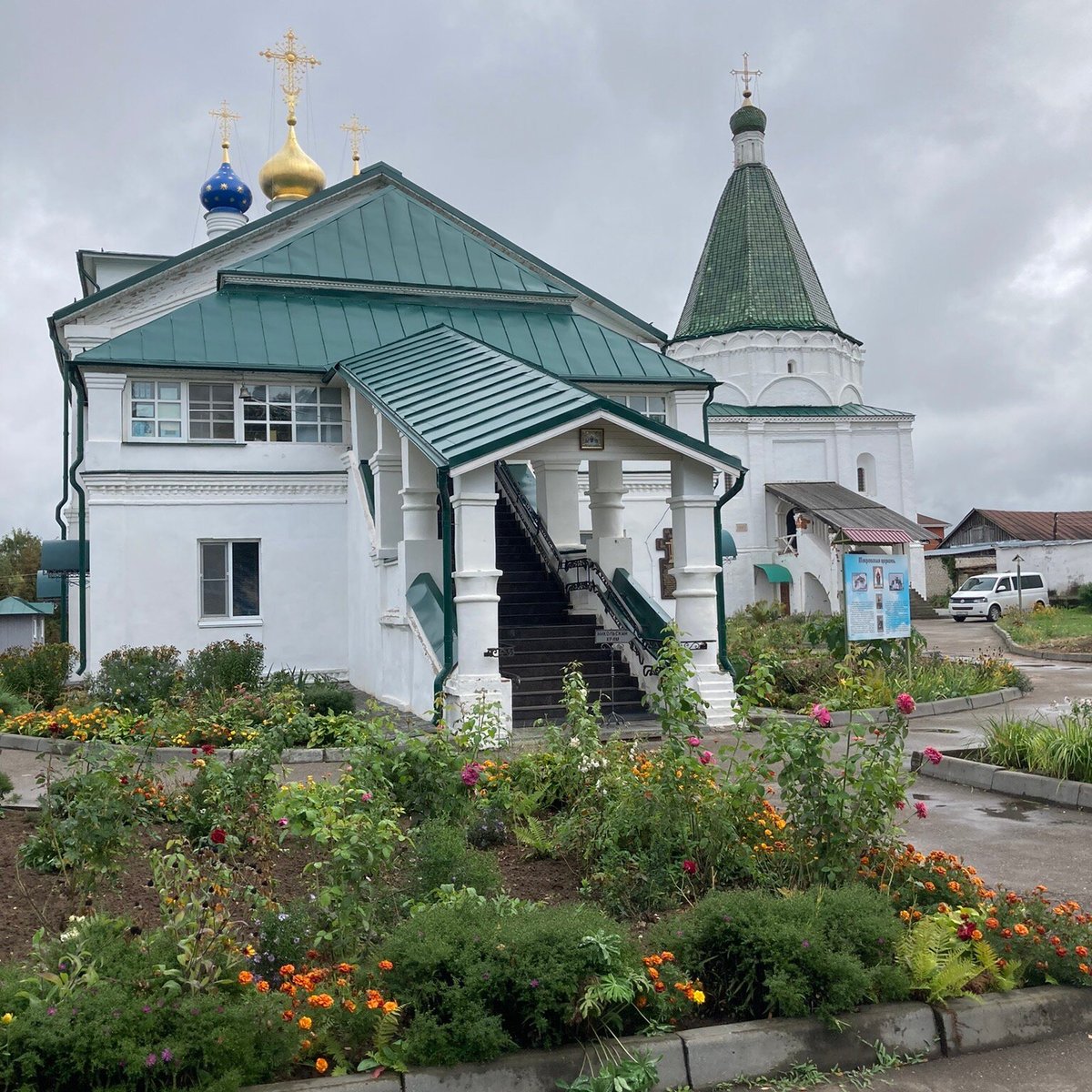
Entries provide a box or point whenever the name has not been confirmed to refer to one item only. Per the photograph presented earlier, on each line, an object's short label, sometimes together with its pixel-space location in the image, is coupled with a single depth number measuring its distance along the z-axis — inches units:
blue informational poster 565.9
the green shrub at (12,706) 520.4
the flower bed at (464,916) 161.3
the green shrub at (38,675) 557.0
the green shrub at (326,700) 517.3
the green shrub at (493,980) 163.2
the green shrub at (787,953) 179.0
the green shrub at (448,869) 221.9
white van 1534.2
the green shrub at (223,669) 564.7
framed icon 506.3
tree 2578.7
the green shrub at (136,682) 531.5
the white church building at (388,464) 514.6
